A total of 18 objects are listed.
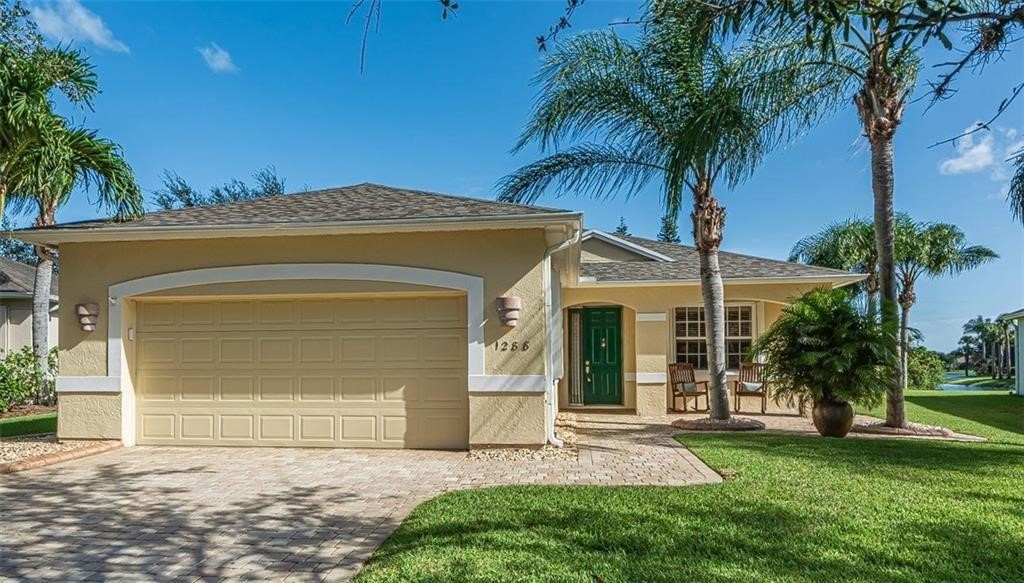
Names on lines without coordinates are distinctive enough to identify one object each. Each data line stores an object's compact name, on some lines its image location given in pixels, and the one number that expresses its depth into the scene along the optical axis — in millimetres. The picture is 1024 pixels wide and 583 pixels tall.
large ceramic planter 9297
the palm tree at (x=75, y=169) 8086
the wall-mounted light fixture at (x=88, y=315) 8562
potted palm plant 9031
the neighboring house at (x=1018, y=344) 19219
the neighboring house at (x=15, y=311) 17406
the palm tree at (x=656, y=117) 9367
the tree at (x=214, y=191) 29731
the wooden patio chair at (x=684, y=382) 13094
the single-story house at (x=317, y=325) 8125
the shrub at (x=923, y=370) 22359
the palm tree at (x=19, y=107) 7582
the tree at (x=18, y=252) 36562
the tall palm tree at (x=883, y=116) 9453
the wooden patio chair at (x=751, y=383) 12820
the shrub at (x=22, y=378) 11859
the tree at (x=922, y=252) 20509
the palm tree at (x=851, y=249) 20562
